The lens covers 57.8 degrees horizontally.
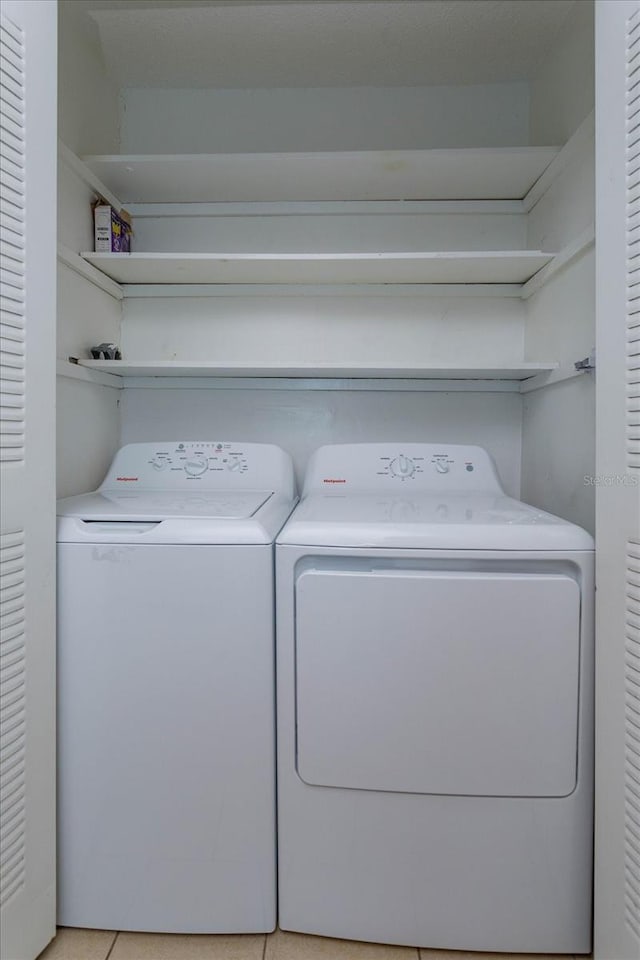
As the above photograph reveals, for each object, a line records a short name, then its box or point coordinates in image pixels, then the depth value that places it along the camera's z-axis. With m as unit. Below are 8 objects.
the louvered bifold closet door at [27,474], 1.13
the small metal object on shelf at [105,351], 1.83
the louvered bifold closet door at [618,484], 1.10
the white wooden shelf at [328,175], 1.75
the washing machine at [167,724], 1.27
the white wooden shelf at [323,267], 1.77
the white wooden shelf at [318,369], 1.79
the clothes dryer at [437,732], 1.24
